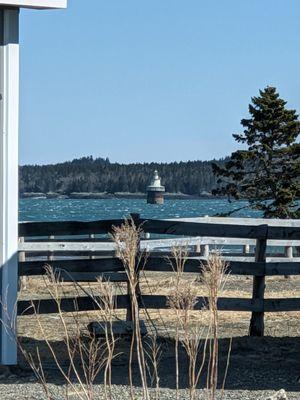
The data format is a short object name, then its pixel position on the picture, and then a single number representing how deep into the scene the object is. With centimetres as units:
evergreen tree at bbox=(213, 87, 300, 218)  4532
